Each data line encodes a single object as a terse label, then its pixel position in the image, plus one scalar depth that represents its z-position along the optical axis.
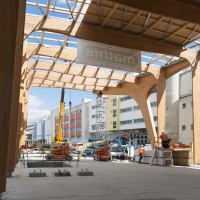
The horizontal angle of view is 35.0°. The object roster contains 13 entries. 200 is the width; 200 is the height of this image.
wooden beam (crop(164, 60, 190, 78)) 29.66
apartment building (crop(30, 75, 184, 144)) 58.44
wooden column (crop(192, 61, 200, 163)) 25.78
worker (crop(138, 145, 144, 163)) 27.80
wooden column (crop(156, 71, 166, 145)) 31.28
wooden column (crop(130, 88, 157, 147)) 35.44
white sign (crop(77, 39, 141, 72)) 21.12
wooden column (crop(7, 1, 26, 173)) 12.99
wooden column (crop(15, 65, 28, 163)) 34.80
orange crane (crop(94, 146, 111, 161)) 31.25
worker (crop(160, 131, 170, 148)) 24.78
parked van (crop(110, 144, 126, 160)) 35.22
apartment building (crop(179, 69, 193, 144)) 53.69
